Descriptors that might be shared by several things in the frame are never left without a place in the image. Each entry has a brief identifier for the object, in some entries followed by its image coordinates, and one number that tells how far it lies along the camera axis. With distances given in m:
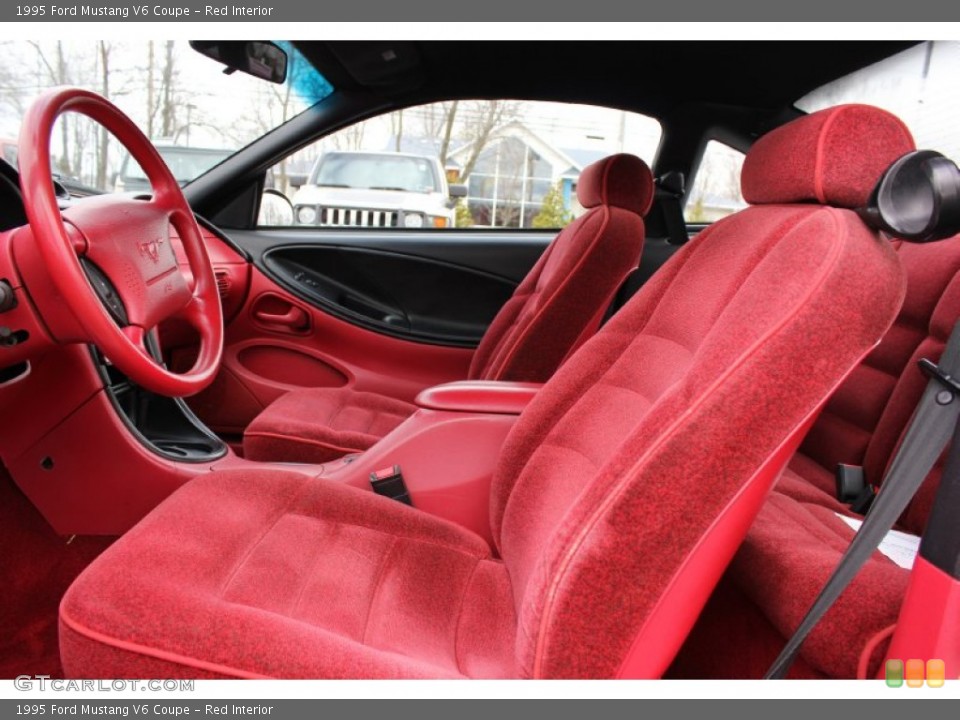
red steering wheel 1.05
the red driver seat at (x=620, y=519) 0.81
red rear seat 1.02
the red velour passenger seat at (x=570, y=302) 1.79
